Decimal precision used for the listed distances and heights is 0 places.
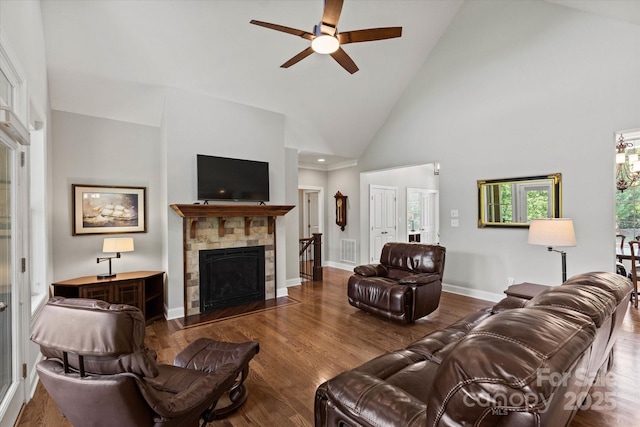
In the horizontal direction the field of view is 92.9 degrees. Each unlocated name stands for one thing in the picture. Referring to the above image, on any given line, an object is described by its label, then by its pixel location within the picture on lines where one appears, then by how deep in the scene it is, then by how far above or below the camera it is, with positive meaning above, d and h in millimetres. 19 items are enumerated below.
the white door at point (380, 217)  7402 -97
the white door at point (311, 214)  8814 +7
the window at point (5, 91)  2031 +890
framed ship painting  4148 +109
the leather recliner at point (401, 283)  3742 -927
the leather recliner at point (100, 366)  1228 -645
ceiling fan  2666 +1713
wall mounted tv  4402 +553
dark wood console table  3701 -927
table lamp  3881 -376
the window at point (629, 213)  6492 -56
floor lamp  3350 -241
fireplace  4266 -265
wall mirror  4312 +180
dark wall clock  7742 +111
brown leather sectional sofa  784 -467
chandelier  4770 +771
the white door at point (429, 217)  9016 -128
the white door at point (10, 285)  2076 -482
